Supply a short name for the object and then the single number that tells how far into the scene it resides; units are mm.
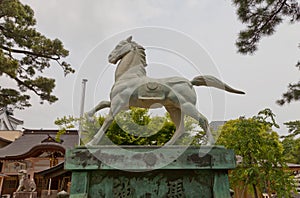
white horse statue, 2336
